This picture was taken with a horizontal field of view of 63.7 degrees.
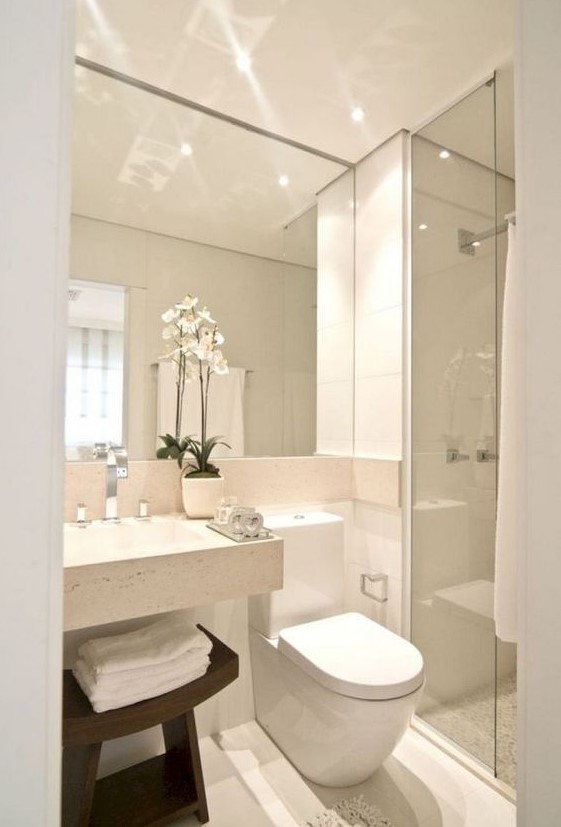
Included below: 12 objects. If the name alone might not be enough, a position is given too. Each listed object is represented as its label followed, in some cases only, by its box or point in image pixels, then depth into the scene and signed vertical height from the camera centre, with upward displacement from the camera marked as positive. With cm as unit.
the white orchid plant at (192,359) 174 +26
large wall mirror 164 +68
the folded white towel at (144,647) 123 -65
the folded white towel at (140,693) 117 -73
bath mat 138 -122
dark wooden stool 117 -104
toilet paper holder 198 -72
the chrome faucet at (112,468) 156 -16
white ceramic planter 163 -26
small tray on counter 135 -34
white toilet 134 -77
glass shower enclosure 181 +7
